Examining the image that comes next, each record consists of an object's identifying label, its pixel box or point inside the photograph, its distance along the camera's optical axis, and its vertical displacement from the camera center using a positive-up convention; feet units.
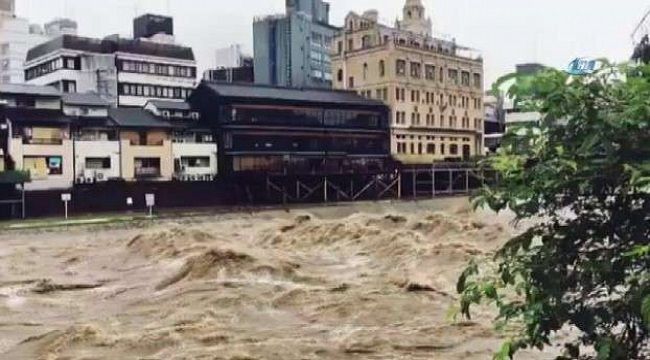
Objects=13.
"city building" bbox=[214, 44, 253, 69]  312.54 +52.89
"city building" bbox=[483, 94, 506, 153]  285.84 +21.34
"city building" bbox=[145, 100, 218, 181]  177.58 +7.19
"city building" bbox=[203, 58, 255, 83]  275.59 +39.17
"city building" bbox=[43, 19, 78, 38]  267.59 +57.45
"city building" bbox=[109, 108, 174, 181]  168.35 +6.13
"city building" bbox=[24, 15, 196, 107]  206.18 +31.75
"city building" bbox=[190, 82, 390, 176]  182.91 +11.82
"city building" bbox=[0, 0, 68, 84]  241.76 +44.81
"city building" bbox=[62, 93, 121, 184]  161.58 +7.39
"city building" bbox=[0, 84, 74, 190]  152.05 +8.03
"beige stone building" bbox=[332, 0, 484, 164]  230.48 +30.51
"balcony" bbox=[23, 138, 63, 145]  153.71 +6.76
